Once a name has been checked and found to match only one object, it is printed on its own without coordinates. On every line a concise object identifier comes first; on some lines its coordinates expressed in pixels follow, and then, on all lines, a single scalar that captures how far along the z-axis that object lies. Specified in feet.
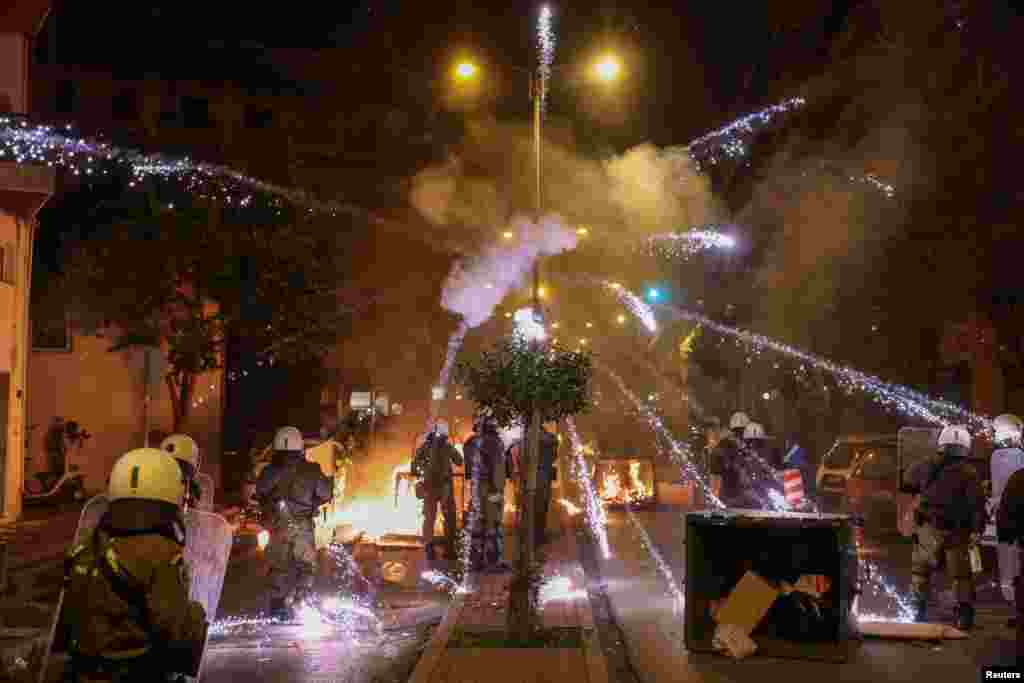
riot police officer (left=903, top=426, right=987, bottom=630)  31.58
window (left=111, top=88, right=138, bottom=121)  131.23
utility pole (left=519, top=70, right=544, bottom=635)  34.22
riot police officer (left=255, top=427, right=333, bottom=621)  34.04
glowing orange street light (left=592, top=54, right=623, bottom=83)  45.80
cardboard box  27.27
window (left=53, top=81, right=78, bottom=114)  131.03
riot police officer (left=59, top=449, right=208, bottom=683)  12.99
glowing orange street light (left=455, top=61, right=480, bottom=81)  46.65
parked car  55.77
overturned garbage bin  27.30
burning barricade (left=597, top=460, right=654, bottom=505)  71.31
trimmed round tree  34.65
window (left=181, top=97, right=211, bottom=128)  135.85
